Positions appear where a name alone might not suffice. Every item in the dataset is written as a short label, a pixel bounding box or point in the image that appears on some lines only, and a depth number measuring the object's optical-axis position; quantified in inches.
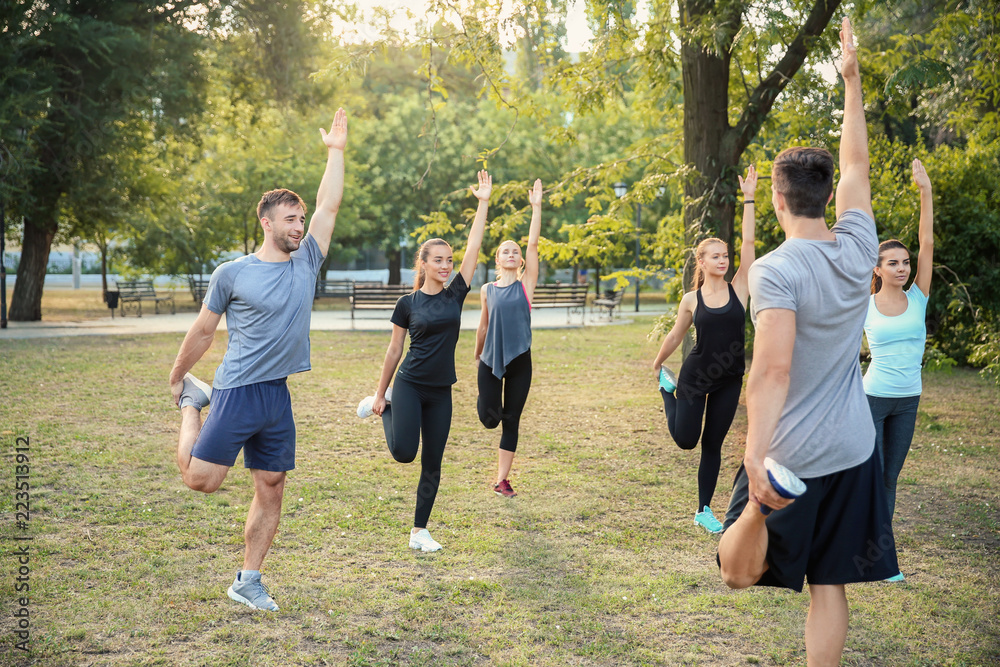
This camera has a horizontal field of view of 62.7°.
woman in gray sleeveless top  265.1
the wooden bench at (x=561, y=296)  1018.5
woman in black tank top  232.7
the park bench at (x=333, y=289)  1221.7
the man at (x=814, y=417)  111.8
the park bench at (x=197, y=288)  1156.5
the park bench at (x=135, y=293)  1085.4
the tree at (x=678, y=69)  367.6
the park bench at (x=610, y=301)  1026.8
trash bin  979.3
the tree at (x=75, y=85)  748.6
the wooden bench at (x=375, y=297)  944.3
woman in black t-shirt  218.4
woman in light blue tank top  211.2
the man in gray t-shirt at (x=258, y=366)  169.8
